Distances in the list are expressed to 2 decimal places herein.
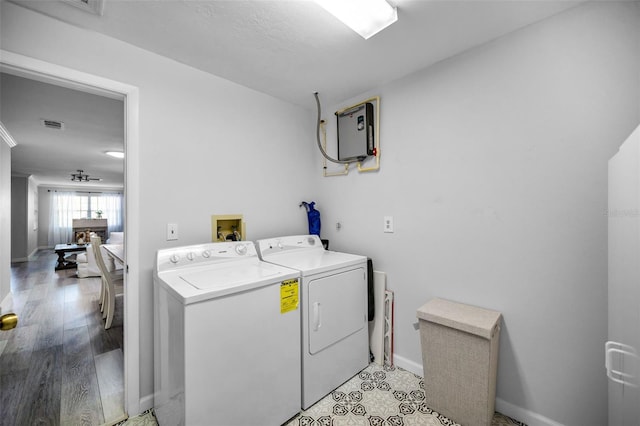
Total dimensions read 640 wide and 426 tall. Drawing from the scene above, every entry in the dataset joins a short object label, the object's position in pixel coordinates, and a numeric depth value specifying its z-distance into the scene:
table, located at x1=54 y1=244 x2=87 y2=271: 5.94
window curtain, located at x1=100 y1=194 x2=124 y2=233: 9.93
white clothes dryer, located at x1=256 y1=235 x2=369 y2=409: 1.65
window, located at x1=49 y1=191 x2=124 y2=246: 9.02
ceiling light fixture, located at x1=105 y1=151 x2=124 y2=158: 4.41
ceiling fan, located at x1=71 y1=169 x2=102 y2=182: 6.71
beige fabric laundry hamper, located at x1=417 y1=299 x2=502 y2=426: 1.42
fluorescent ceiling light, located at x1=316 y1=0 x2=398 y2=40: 1.27
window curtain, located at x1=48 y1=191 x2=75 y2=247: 8.97
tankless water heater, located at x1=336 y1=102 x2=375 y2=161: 2.19
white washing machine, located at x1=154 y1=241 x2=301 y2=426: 1.21
